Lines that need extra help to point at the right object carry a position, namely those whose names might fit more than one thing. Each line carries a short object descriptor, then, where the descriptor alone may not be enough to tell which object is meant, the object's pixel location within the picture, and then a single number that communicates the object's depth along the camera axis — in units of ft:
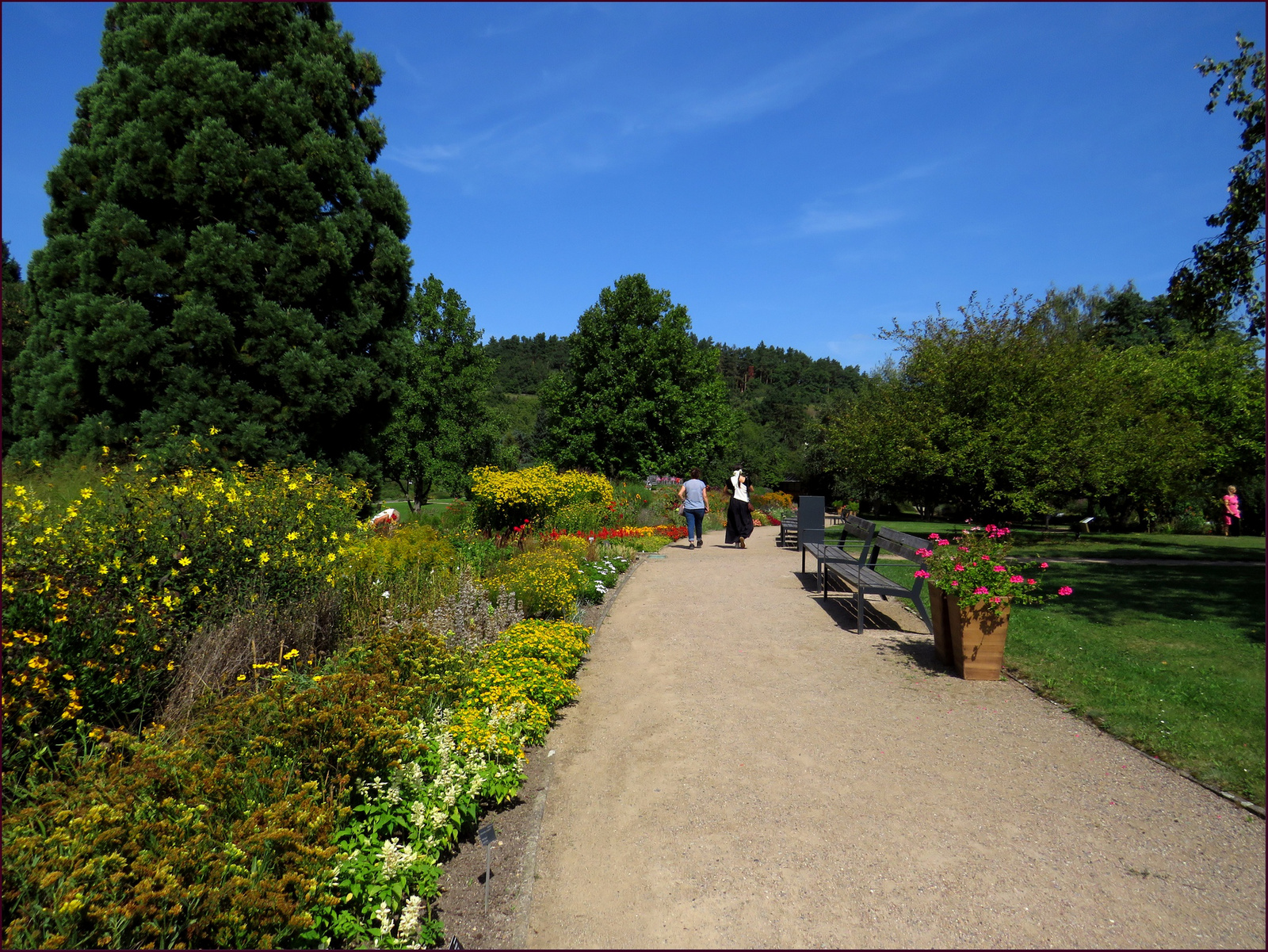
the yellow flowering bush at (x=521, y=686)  12.20
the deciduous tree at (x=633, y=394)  89.20
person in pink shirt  71.87
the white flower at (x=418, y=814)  9.50
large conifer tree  32.60
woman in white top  47.37
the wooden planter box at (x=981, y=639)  17.24
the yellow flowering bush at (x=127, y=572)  10.46
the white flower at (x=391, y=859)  8.45
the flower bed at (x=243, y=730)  7.38
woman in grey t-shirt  45.16
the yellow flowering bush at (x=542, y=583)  21.94
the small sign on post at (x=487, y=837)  8.70
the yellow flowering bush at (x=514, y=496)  35.63
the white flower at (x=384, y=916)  7.95
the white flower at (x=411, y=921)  7.93
